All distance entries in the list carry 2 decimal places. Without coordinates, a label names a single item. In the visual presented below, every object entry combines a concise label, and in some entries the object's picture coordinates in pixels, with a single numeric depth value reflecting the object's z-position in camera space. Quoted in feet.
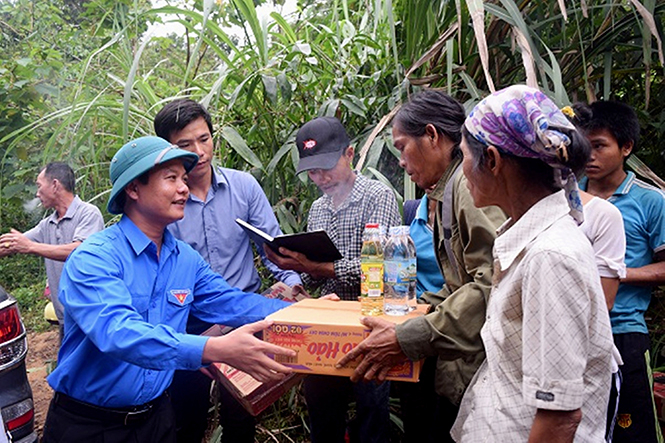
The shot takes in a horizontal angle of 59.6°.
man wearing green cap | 6.02
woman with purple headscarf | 4.06
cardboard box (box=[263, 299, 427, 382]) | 6.16
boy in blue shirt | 7.57
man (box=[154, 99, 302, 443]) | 9.03
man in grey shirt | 16.62
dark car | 7.67
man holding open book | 8.74
